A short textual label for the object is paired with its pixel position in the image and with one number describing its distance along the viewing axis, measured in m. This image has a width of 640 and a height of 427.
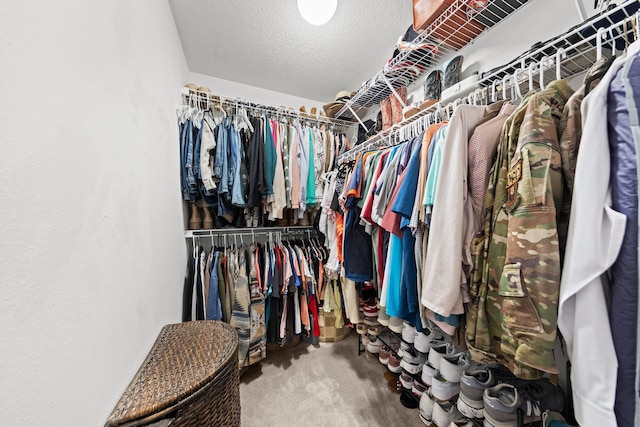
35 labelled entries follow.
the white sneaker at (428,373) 1.11
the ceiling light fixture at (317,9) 1.11
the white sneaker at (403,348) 1.29
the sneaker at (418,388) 1.22
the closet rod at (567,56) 0.61
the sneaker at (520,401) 0.76
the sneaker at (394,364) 1.40
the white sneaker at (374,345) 1.60
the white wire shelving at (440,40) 0.98
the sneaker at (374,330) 1.52
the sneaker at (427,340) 1.17
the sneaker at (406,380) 1.28
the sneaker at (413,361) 1.25
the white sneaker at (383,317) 1.29
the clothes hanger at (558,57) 0.65
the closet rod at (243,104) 1.59
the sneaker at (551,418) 0.74
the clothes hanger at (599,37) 0.57
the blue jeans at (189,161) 1.39
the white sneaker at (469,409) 0.86
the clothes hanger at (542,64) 0.67
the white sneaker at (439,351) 1.09
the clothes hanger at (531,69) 0.70
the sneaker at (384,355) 1.48
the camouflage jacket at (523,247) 0.50
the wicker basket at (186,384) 0.54
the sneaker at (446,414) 1.01
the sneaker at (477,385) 0.87
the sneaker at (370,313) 1.53
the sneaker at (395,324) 1.26
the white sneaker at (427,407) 1.12
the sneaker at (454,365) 1.00
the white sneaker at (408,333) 1.26
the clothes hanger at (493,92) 0.85
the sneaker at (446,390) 1.02
